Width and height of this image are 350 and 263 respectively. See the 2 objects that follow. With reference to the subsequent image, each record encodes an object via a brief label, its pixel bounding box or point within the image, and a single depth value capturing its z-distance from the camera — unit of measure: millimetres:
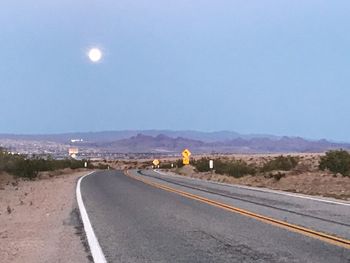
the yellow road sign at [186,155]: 52188
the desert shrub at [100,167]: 92425
